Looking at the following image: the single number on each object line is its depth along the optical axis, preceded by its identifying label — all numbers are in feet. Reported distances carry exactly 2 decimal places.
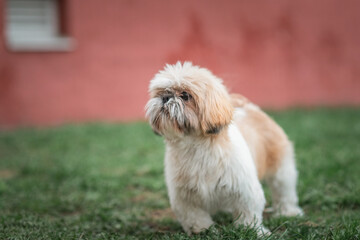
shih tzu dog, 11.52
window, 32.58
